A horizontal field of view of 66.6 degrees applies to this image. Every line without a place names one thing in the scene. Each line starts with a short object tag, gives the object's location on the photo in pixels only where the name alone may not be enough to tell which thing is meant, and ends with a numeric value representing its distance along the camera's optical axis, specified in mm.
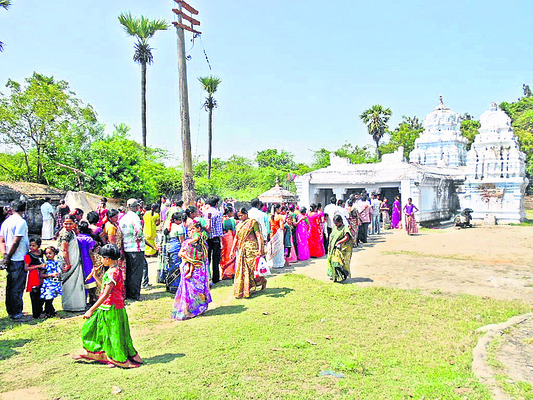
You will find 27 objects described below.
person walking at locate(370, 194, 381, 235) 16297
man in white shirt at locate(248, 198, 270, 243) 7497
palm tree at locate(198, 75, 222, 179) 33938
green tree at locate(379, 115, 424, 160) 46000
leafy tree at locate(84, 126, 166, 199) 16531
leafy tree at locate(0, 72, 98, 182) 17891
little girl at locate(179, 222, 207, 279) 5977
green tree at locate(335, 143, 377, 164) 41325
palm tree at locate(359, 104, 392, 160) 47906
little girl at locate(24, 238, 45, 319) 5801
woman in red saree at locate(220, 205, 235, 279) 8508
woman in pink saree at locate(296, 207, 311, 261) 10852
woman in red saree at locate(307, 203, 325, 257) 11289
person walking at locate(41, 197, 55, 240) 13789
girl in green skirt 4195
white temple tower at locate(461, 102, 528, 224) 22297
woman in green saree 7977
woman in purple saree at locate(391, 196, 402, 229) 19075
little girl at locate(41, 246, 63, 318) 5848
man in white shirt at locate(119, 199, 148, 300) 6902
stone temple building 20609
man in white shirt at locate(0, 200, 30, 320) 5758
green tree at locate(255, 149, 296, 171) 42812
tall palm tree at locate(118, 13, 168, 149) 27219
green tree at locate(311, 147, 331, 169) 40625
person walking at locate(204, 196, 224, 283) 8156
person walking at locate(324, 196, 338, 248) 11509
